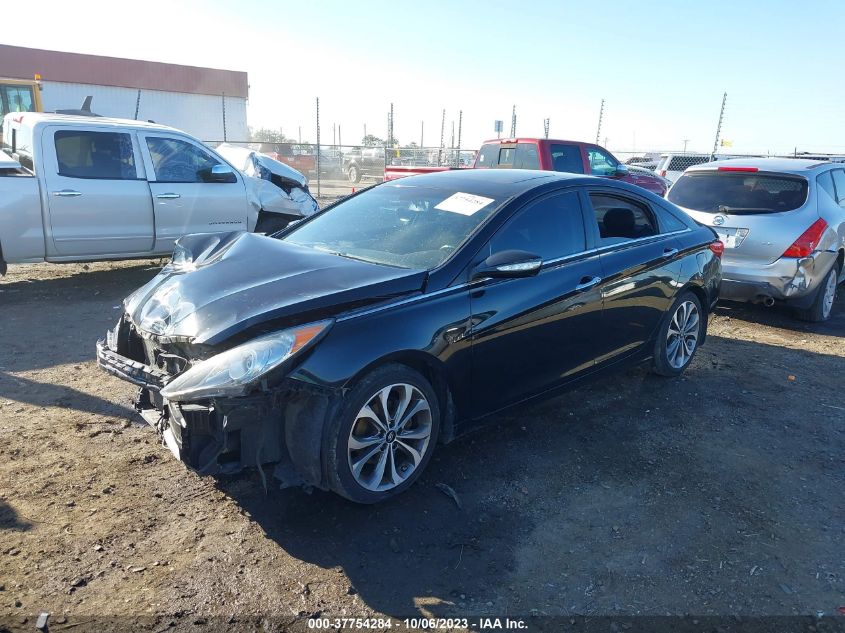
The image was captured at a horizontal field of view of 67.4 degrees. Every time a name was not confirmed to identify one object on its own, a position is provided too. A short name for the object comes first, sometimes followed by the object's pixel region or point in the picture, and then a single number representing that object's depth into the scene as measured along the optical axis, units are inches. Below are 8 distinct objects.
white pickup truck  270.1
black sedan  111.9
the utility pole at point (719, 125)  724.7
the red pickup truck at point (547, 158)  452.8
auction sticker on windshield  153.3
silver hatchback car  259.1
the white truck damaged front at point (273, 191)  345.4
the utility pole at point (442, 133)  896.9
